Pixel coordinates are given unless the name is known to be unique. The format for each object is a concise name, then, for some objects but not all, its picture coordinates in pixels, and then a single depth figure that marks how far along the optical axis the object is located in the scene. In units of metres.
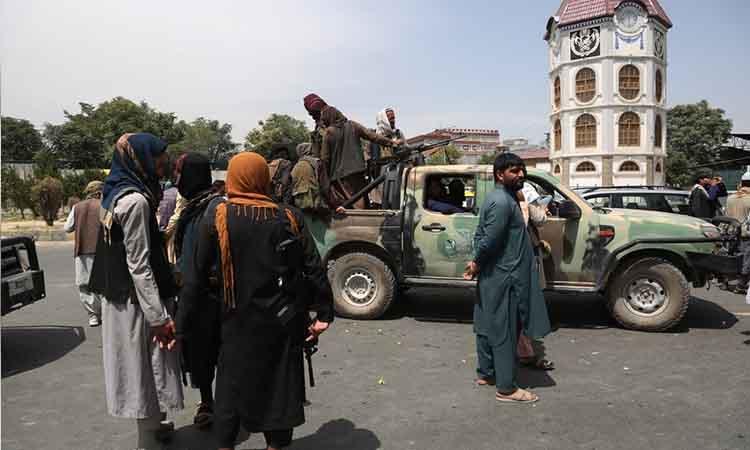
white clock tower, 44.75
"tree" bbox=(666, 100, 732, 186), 55.59
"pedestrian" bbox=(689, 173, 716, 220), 12.07
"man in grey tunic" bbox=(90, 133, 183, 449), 3.15
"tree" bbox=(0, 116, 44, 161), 72.72
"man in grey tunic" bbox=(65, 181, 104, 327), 6.93
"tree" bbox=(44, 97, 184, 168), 58.97
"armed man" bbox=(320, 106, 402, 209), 7.29
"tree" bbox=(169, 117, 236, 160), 70.28
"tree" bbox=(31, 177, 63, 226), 20.39
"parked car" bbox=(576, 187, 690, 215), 12.70
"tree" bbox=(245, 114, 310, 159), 66.38
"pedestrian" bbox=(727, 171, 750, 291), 9.70
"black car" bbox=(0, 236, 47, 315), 5.68
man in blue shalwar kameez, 4.43
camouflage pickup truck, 6.28
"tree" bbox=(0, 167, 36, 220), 22.62
